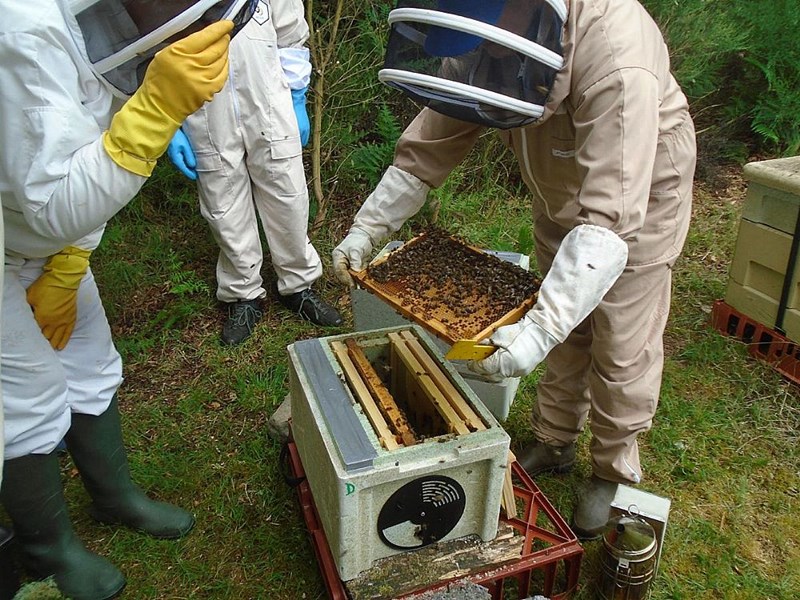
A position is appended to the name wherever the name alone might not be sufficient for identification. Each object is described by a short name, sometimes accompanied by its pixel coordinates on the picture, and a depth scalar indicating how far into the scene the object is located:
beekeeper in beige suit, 1.81
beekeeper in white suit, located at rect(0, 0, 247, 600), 1.68
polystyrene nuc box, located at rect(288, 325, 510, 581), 1.87
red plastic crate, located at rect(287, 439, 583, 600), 2.10
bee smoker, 2.19
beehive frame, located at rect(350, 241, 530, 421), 2.99
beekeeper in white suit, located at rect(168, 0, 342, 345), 3.39
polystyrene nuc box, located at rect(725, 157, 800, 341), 3.40
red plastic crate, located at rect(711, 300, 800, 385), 3.52
